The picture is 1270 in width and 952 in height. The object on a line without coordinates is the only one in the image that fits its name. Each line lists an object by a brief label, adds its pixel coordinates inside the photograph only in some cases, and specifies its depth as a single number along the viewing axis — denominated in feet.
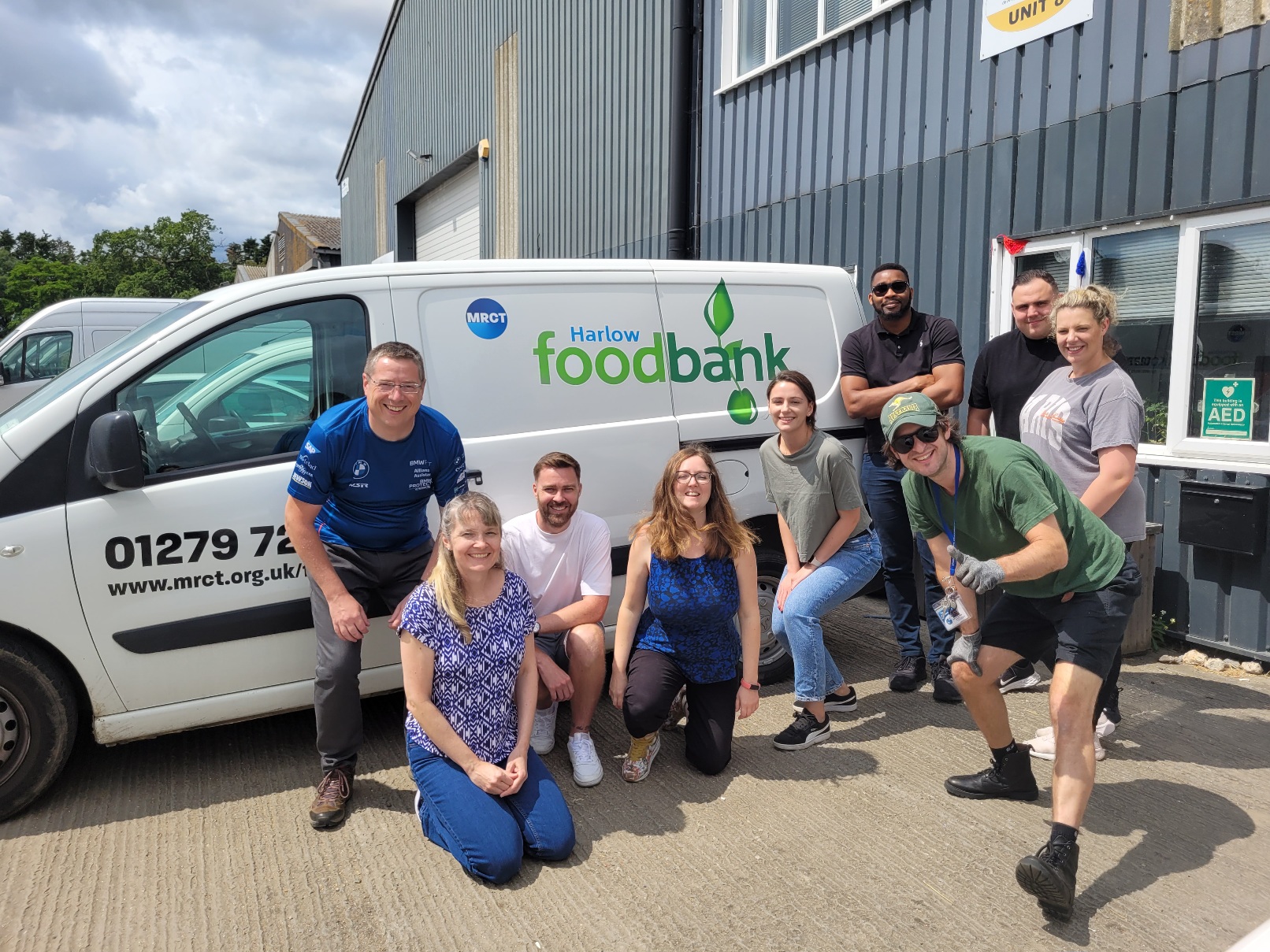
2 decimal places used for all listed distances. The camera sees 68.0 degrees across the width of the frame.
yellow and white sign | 18.08
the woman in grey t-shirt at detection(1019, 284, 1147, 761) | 12.12
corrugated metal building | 15.87
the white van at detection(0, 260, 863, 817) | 10.87
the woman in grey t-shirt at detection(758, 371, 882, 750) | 13.28
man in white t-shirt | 12.37
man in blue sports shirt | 11.08
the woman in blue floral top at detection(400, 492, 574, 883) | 10.23
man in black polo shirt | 15.57
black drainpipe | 30.30
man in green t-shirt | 9.27
